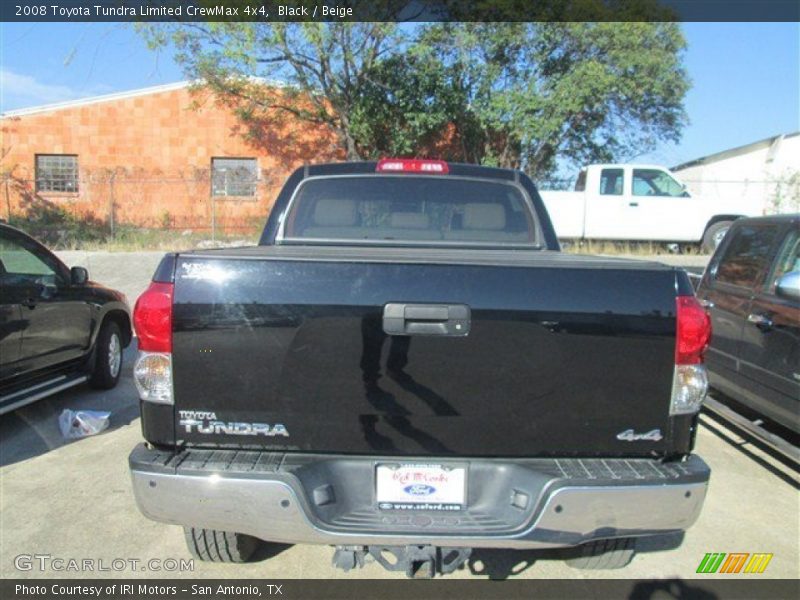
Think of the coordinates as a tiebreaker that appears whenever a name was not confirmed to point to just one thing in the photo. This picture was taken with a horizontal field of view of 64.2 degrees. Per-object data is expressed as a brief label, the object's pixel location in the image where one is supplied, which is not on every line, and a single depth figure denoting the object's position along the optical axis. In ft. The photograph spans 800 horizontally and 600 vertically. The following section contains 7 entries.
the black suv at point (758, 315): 14.30
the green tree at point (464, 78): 61.57
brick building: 73.05
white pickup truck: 49.96
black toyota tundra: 7.83
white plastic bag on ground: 17.17
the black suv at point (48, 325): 16.69
